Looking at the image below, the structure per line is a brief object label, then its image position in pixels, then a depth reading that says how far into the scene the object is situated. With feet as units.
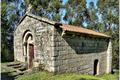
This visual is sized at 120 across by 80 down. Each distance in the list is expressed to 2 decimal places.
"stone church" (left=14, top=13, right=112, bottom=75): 16.32
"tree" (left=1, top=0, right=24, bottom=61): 31.47
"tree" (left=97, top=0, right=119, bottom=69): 41.49
